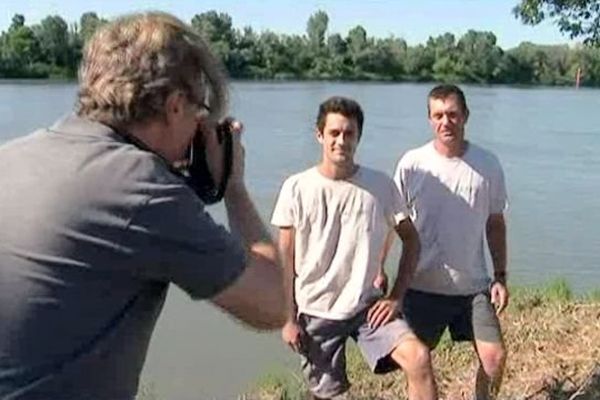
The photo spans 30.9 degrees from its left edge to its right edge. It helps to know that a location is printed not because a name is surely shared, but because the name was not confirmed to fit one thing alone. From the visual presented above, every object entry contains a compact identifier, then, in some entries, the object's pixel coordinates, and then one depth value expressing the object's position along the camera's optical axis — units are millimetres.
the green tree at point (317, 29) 58781
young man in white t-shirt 4312
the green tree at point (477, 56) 56938
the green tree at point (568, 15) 7648
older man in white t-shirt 4734
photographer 1592
